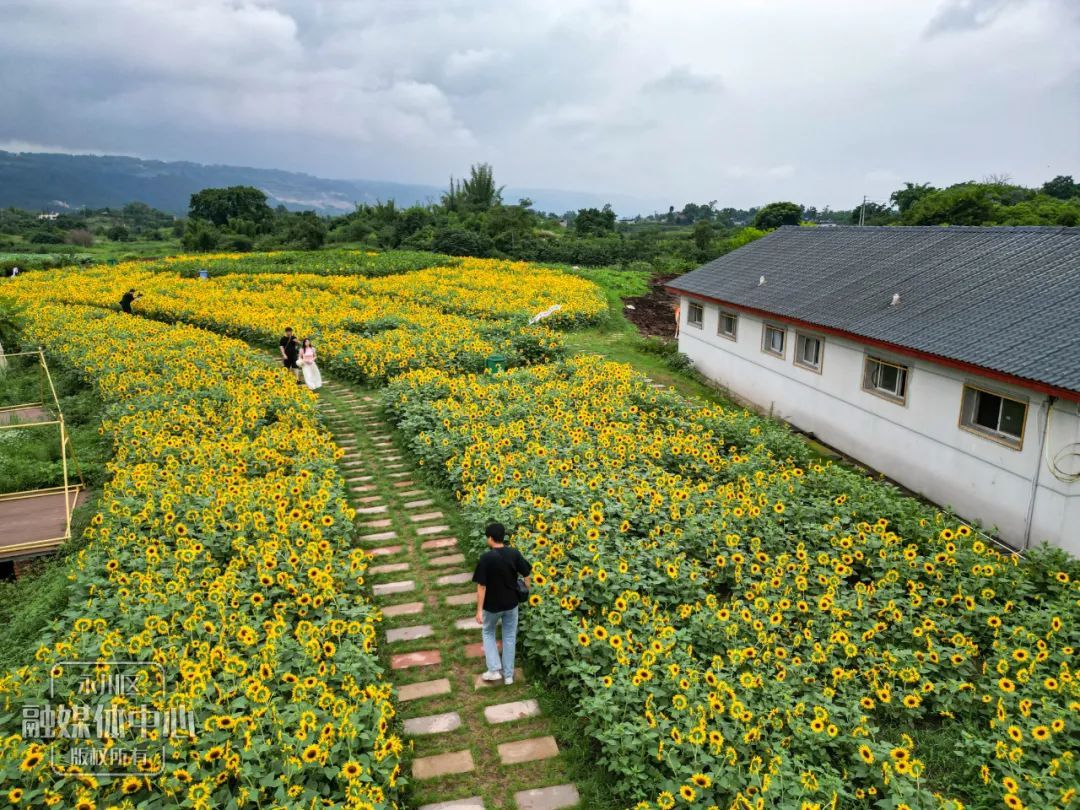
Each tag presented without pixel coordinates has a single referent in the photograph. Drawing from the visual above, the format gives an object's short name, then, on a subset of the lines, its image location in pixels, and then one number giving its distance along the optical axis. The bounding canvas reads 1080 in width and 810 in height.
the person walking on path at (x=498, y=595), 6.05
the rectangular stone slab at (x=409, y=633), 6.91
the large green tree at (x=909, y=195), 69.25
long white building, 8.80
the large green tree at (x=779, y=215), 61.41
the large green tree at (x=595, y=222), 62.44
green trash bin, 16.16
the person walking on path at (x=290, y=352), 15.51
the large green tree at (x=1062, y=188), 73.39
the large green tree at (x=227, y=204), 80.50
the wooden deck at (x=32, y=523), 8.70
